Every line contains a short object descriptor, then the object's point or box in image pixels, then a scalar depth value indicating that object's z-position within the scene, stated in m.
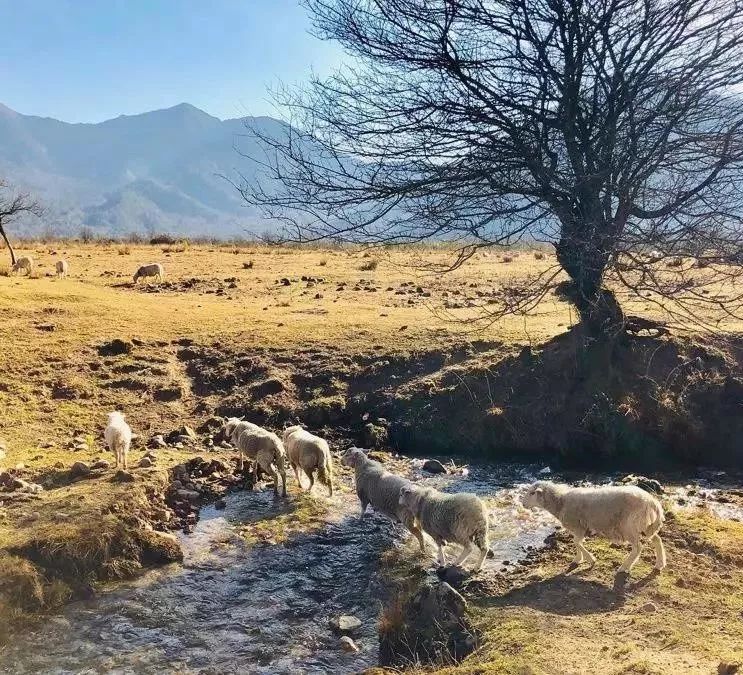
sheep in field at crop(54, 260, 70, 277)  26.11
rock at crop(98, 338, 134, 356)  14.80
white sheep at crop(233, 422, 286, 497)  10.12
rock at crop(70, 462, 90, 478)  9.64
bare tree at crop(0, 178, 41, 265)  32.44
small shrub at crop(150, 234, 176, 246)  45.16
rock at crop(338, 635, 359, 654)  6.47
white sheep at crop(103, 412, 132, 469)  9.79
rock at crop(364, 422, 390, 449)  12.27
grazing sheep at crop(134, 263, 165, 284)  25.38
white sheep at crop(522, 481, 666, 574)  7.10
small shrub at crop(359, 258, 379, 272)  27.88
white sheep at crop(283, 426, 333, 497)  9.87
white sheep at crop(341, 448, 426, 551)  8.36
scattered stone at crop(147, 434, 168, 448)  11.55
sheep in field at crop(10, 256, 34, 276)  27.07
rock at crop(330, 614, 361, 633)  6.82
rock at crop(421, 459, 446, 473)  11.16
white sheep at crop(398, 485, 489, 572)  7.38
